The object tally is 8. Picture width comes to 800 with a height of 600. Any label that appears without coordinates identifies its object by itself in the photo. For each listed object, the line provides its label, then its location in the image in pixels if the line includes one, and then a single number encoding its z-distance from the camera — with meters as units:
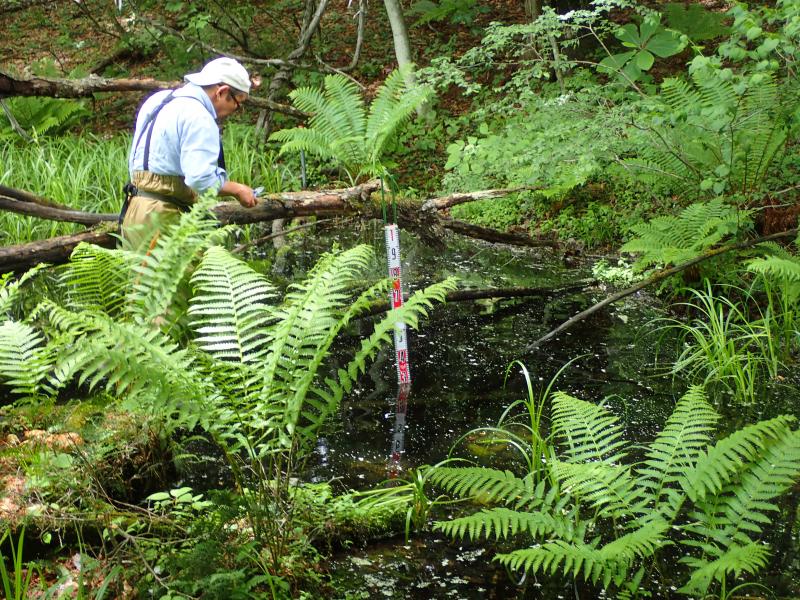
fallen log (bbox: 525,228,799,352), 4.98
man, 4.23
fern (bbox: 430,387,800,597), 2.52
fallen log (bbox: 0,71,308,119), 5.33
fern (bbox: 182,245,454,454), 2.70
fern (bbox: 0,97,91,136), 9.27
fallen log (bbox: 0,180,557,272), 4.96
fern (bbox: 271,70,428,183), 7.64
